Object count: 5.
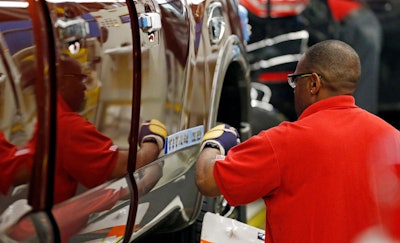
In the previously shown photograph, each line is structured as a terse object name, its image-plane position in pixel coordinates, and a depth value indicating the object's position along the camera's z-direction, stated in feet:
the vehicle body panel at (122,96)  10.96
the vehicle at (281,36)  38.54
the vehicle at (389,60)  40.87
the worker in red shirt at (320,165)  13.66
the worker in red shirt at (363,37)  39.21
